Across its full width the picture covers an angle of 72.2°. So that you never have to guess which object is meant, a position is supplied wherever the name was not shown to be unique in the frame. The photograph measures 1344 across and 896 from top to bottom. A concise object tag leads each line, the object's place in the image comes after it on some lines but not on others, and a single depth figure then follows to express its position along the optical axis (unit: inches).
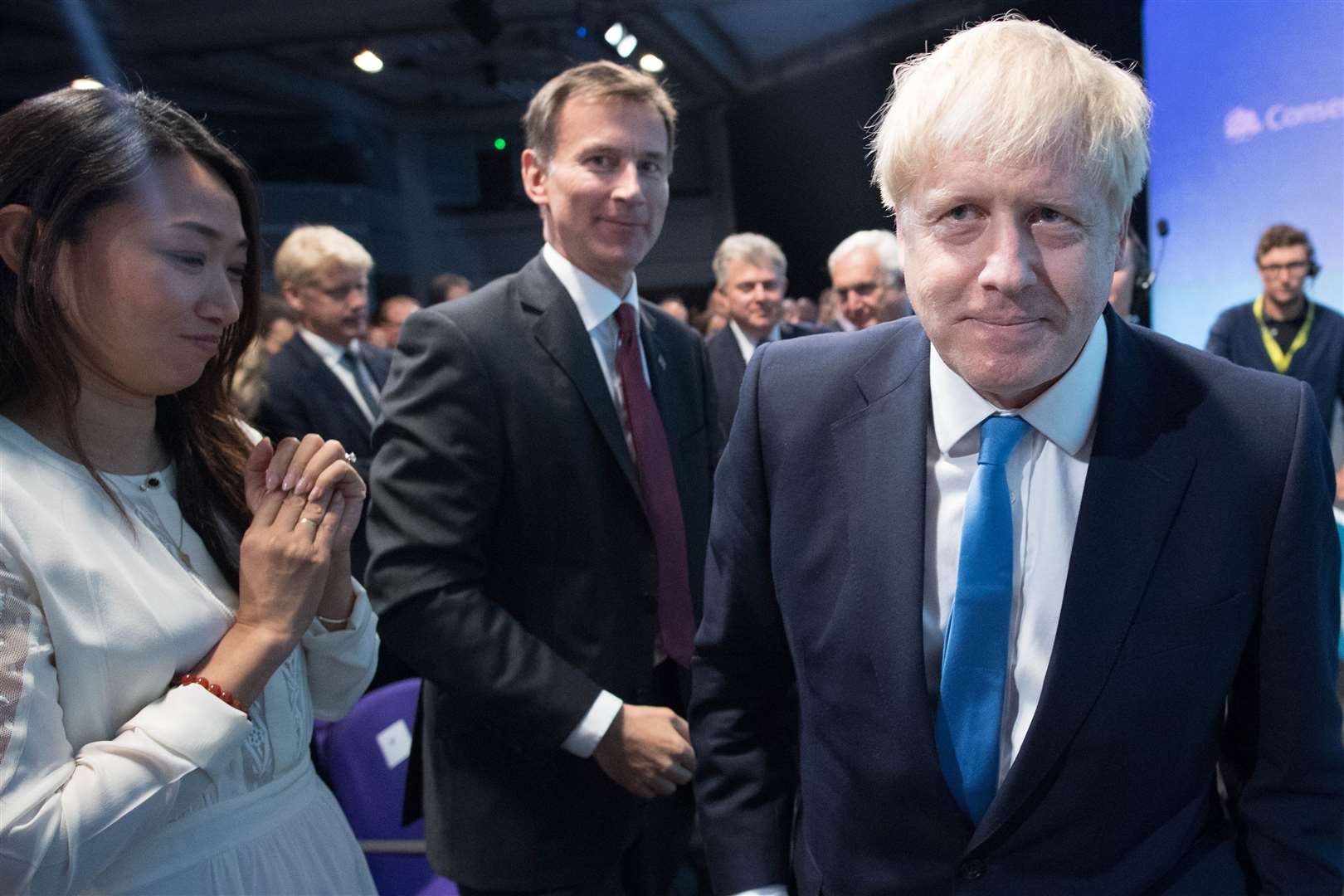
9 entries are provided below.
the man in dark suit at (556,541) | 58.5
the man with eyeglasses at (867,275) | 139.7
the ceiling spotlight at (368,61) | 333.1
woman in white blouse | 36.6
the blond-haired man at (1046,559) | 34.0
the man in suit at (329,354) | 133.9
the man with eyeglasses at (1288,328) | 85.7
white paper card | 82.6
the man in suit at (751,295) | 160.9
